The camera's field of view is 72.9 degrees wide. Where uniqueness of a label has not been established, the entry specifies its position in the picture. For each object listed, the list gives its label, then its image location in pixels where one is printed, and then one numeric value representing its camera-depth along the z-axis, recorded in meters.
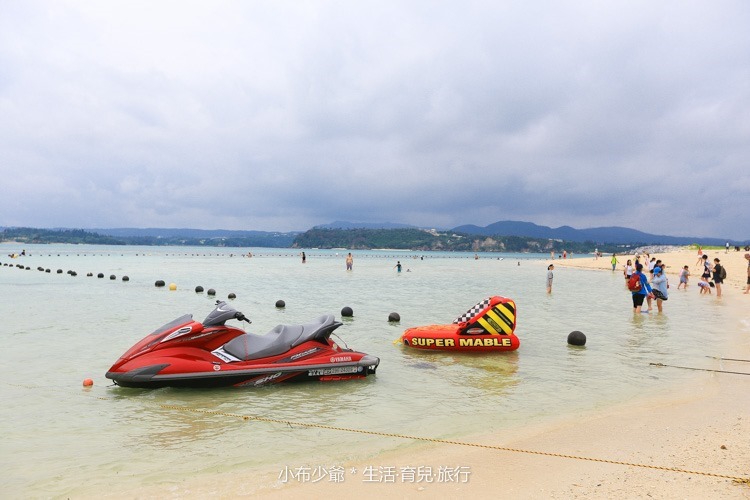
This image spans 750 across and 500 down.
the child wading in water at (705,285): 29.48
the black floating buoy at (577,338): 13.42
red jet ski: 8.49
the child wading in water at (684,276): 32.41
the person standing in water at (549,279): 28.63
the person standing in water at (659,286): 20.28
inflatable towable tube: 12.44
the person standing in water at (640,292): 19.79
